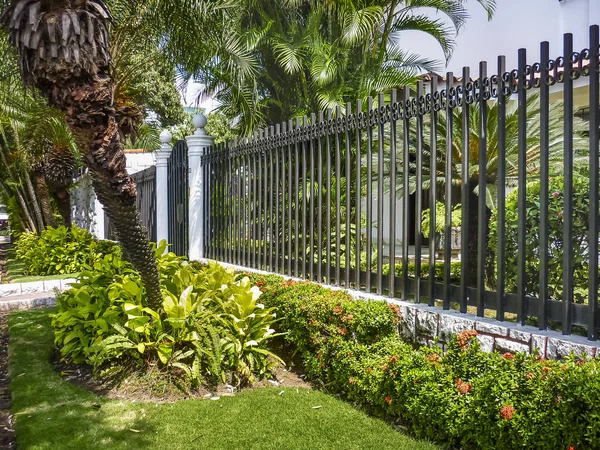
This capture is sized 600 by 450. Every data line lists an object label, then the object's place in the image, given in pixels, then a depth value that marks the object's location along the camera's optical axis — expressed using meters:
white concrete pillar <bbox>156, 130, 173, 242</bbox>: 10.34
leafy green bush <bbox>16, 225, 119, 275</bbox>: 12.52
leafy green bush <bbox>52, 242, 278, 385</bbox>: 4.93
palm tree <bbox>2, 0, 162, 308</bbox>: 4.09
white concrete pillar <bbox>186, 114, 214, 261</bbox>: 8.92
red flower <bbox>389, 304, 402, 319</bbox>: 4.73
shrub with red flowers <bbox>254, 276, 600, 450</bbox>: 2.86
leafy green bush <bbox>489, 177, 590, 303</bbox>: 4.51
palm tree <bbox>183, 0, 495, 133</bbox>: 10.32
